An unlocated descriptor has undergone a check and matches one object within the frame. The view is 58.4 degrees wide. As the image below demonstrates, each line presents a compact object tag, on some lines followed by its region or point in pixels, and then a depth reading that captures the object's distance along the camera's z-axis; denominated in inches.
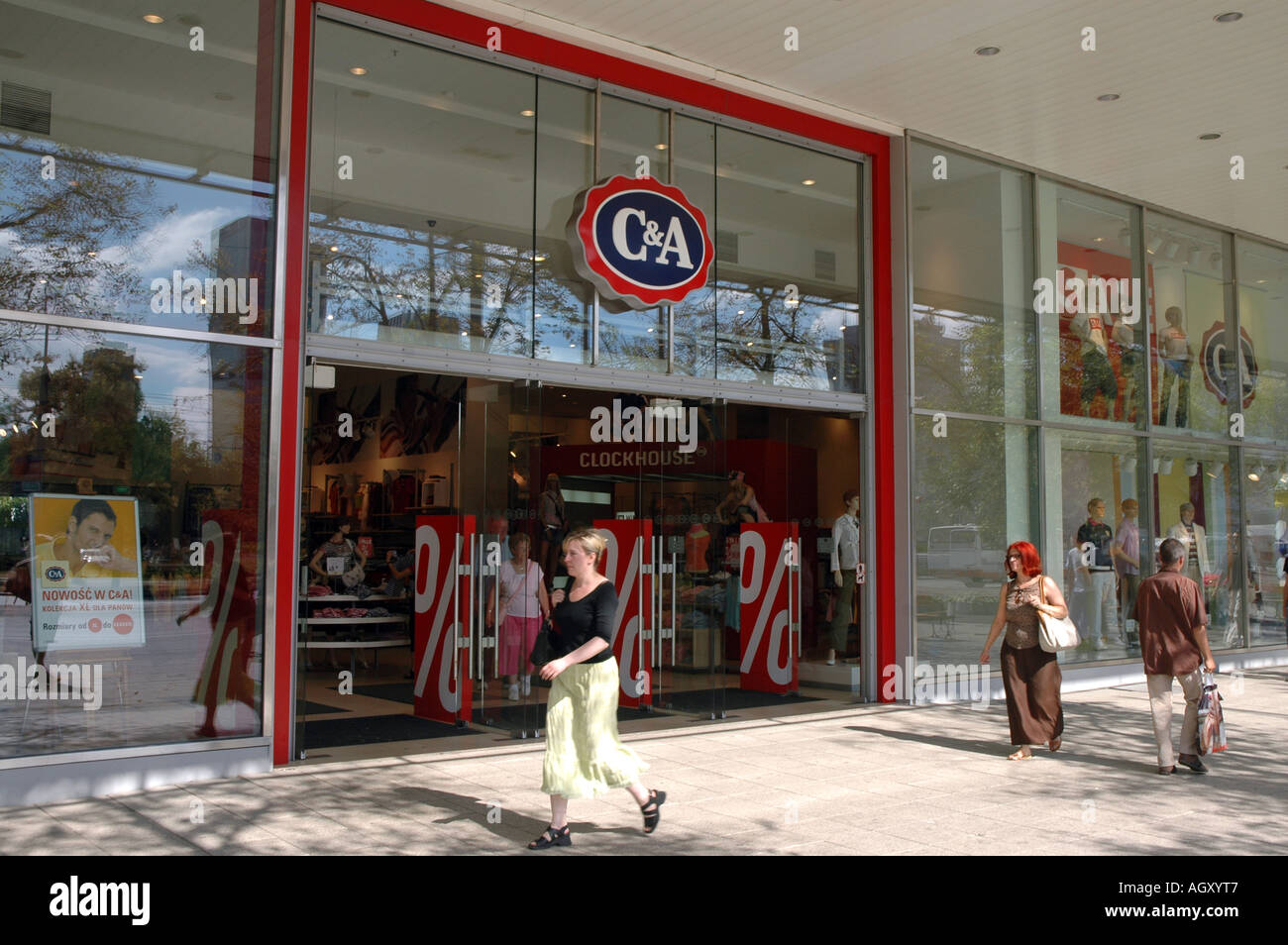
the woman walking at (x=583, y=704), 205.8
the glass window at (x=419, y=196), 296.4
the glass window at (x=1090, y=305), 463.5
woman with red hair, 307.4
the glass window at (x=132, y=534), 245.1
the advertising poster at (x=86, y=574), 247.0
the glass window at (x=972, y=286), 421.7
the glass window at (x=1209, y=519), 514.6
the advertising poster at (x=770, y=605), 432.1
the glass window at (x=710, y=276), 363.9
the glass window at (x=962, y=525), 411.8
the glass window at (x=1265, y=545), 557.0
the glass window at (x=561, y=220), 333.7
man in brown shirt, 275.4
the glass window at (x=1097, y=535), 460.4
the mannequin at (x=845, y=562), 446.3
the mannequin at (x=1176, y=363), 518.3
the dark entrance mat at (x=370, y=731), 316.8
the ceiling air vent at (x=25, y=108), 248.1
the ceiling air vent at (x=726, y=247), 375.9
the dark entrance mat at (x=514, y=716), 331.3
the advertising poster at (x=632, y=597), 385.4
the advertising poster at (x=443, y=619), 344.8
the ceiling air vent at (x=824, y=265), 405.1
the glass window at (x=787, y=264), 379.6
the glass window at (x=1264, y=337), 567.8
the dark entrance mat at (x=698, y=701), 367.2
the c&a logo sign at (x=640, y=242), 340.2
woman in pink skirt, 345.1
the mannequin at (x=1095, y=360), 476.1
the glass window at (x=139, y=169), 251.1
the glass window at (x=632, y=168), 347.6
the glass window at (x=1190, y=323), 518.6
